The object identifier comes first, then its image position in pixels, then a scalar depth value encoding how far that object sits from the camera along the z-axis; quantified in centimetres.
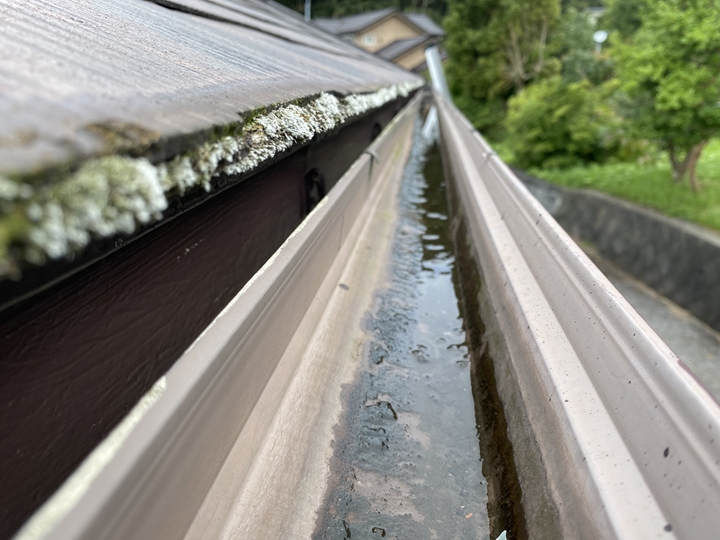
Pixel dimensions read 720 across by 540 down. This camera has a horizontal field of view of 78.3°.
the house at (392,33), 3609
